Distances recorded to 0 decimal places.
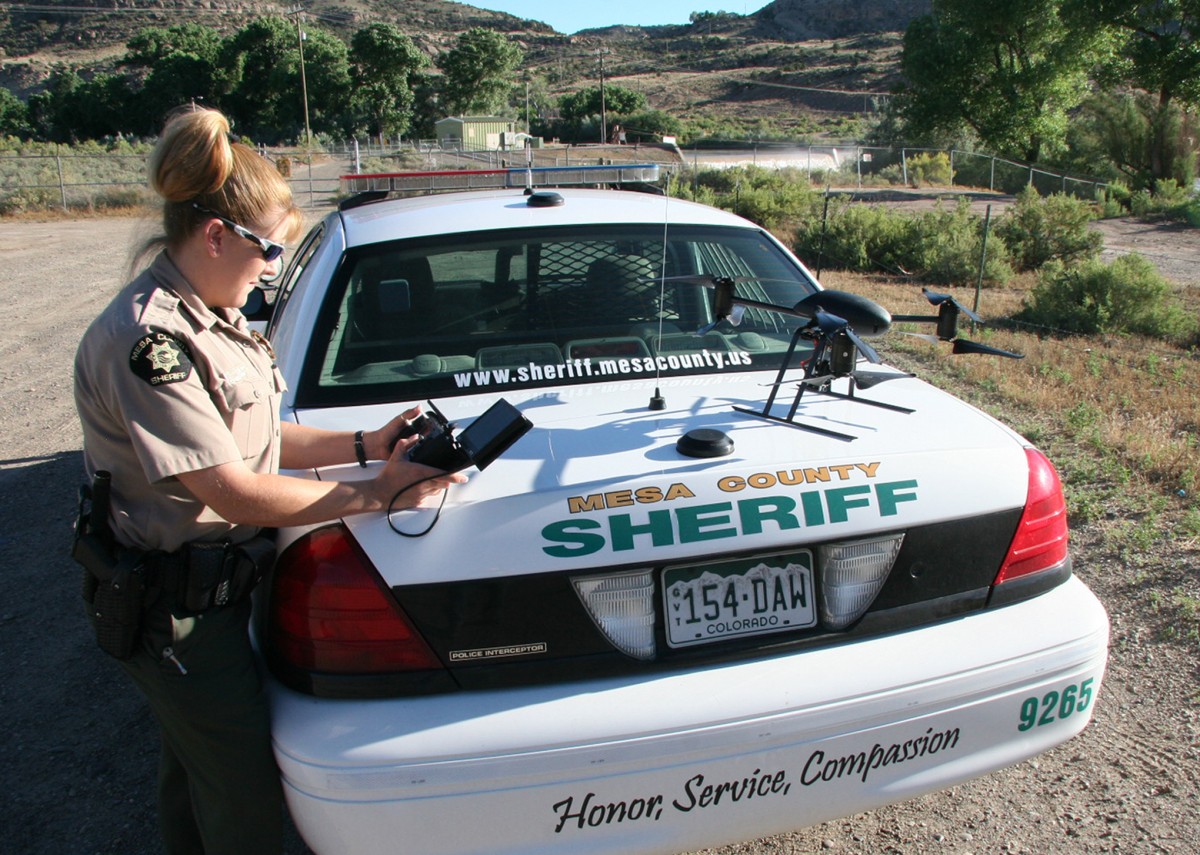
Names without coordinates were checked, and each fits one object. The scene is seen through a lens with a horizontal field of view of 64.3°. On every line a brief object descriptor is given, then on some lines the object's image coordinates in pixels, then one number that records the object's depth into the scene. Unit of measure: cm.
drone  229
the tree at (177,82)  6341
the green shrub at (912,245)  1249
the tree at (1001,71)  3341
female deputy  168
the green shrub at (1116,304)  909
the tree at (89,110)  6362
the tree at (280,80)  6256
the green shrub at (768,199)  1761
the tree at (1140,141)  2578
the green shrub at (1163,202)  2133
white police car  180
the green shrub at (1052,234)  1323
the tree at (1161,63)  2605
